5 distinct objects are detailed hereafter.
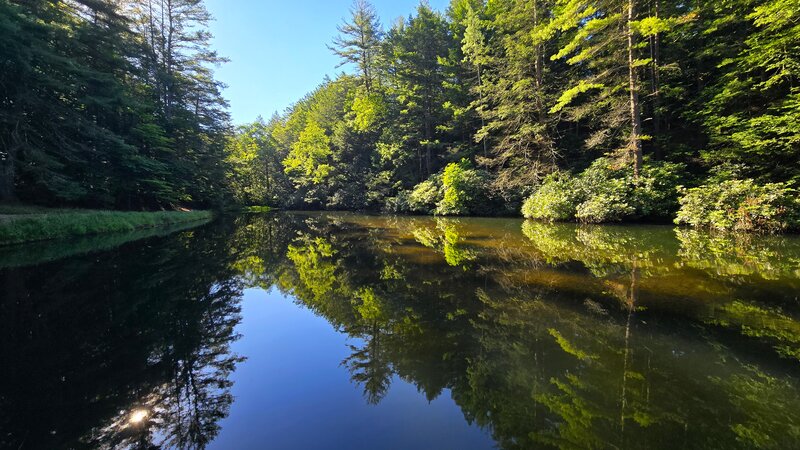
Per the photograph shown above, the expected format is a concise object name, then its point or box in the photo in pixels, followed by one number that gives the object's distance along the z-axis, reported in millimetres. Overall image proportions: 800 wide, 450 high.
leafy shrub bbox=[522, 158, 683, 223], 13516
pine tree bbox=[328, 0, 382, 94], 32344
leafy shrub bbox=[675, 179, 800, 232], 9766
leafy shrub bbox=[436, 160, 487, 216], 22094
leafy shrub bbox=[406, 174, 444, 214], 24891
